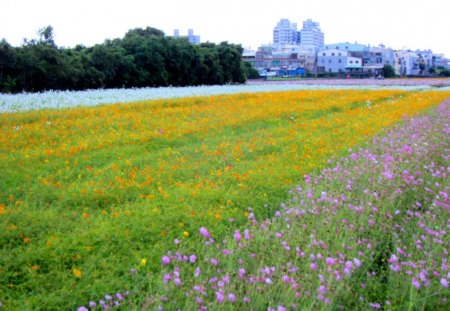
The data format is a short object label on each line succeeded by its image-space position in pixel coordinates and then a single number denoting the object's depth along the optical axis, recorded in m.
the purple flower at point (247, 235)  4.20
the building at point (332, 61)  96.47
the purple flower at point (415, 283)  3.26
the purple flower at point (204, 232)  4.23
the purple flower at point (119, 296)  3.41
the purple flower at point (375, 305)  3.35
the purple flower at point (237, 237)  4.13
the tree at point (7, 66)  22.75
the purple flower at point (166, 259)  3.84
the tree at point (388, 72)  79.94
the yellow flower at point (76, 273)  3.96
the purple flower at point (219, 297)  3.06
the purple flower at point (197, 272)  3.48
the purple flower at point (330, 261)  3.54
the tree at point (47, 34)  30.38
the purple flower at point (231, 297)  3.05
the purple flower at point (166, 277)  3.40
